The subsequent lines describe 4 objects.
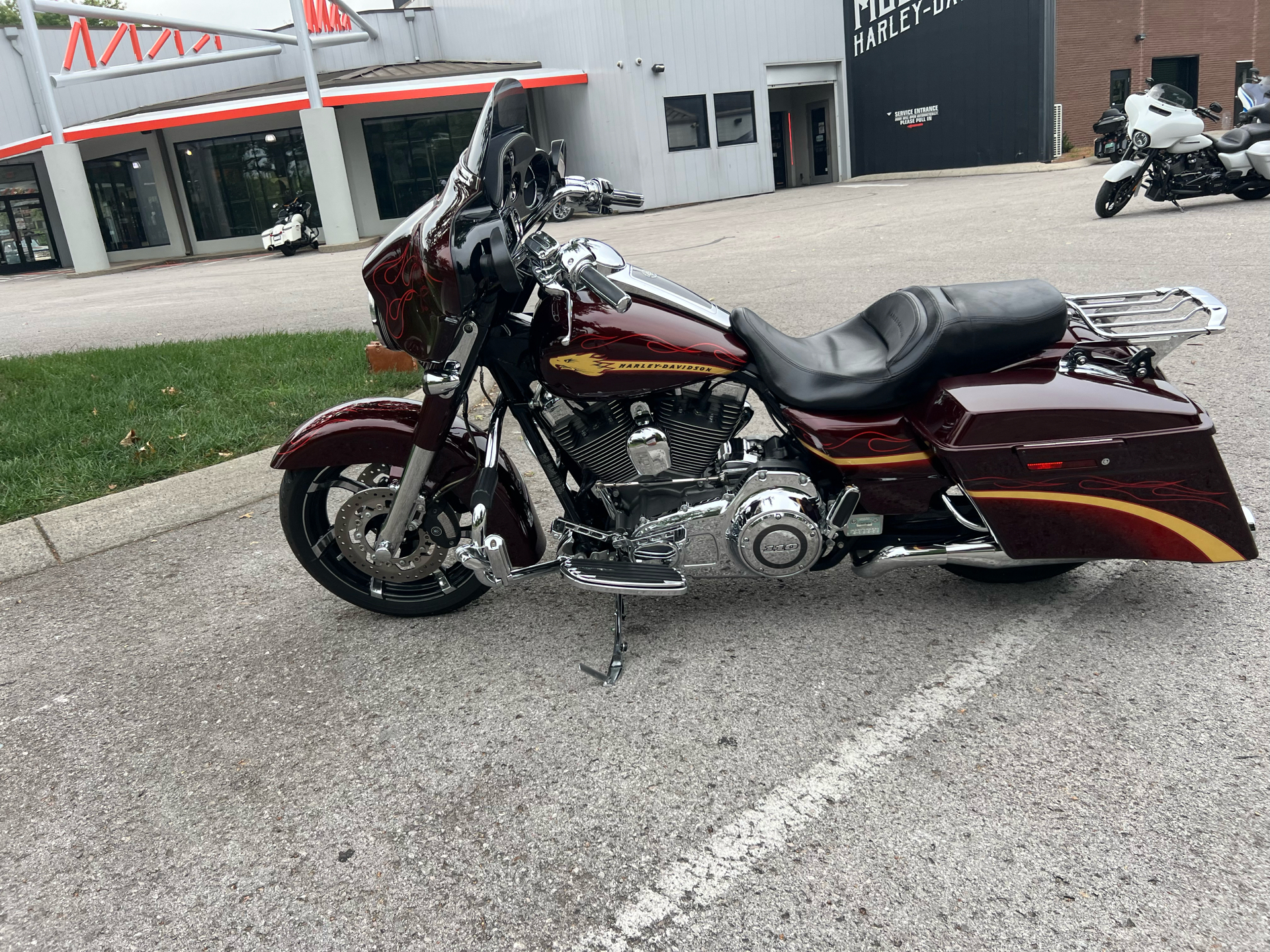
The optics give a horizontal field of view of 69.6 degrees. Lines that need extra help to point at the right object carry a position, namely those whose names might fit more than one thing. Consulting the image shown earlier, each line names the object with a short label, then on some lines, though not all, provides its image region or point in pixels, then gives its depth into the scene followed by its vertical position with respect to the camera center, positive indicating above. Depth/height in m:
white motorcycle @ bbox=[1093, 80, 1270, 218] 10.89 -0.45
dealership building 22.19 +2.28
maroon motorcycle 2.68 -0.74
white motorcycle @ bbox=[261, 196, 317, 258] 21.62 -0.07
